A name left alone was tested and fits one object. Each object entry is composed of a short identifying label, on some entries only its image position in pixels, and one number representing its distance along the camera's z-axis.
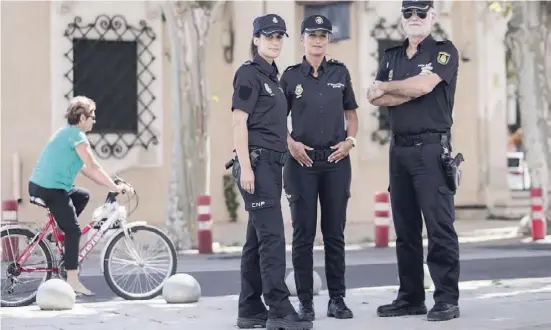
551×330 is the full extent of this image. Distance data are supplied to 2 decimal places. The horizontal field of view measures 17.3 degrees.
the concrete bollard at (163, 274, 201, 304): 14.76
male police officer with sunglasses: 12.01
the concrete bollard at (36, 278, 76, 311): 14.13
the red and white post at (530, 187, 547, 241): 27.00
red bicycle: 15.66
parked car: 41.05
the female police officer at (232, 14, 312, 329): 11.32
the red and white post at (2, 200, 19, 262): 15.65
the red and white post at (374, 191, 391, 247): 26.15
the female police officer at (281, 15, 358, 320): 12.30
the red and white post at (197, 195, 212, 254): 25.03
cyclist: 15.50
